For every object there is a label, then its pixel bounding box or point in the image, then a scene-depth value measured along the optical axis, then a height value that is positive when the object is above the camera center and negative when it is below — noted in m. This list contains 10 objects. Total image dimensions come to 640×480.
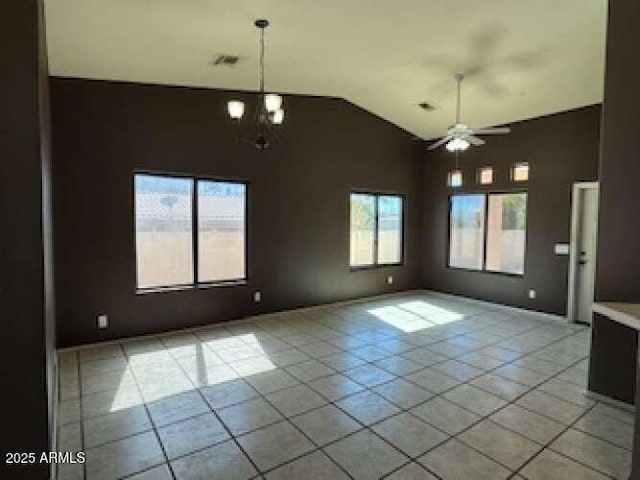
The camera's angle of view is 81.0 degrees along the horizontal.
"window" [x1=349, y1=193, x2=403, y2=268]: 6.88 -0.11
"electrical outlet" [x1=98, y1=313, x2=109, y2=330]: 4.44 -1.21
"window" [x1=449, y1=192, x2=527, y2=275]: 6.25 -0.11
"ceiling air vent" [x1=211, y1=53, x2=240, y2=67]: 4.18 +1.84
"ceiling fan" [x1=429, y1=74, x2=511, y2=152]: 4.27 +1.04
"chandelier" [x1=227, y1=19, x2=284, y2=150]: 3.71 +1.39
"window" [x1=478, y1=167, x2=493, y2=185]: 6.55 +0.88
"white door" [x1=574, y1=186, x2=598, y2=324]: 5.40 -0.37
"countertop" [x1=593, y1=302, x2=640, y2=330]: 2.14 -0.53
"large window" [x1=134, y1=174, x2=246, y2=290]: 4.77 -0.14
